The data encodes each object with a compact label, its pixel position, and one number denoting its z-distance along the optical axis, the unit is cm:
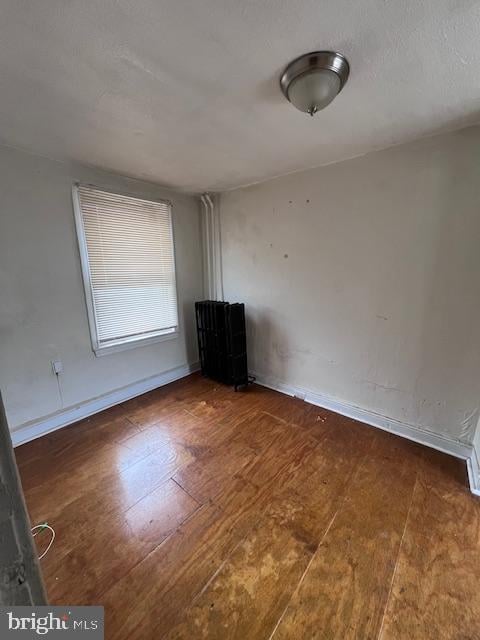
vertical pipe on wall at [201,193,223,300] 308
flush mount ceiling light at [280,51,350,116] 109
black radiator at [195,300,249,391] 286
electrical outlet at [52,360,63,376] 221
